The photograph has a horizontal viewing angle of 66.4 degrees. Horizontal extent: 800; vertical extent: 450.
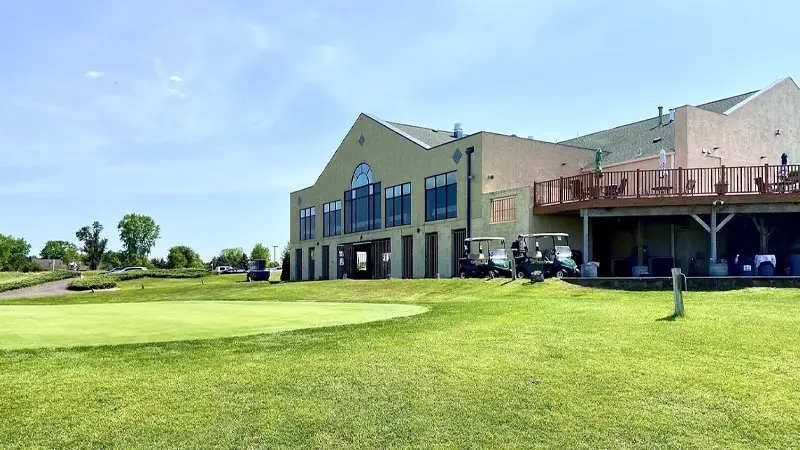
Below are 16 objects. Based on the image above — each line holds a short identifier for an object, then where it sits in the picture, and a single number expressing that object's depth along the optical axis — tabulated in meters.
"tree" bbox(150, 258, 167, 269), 115.01
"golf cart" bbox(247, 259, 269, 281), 50.95
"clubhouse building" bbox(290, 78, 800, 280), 22.09
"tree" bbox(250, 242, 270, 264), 117.79
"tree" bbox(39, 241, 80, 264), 148.57
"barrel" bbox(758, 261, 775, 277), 21.64
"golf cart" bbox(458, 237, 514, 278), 24.81
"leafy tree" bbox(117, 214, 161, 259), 118.25
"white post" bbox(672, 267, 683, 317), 10.31
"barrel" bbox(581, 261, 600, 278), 21.67
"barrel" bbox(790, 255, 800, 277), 22.52
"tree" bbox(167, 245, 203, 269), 114.19
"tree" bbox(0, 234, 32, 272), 118.56
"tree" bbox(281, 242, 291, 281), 53.03
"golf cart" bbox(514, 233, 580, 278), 22.57
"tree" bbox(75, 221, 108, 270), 116.56
